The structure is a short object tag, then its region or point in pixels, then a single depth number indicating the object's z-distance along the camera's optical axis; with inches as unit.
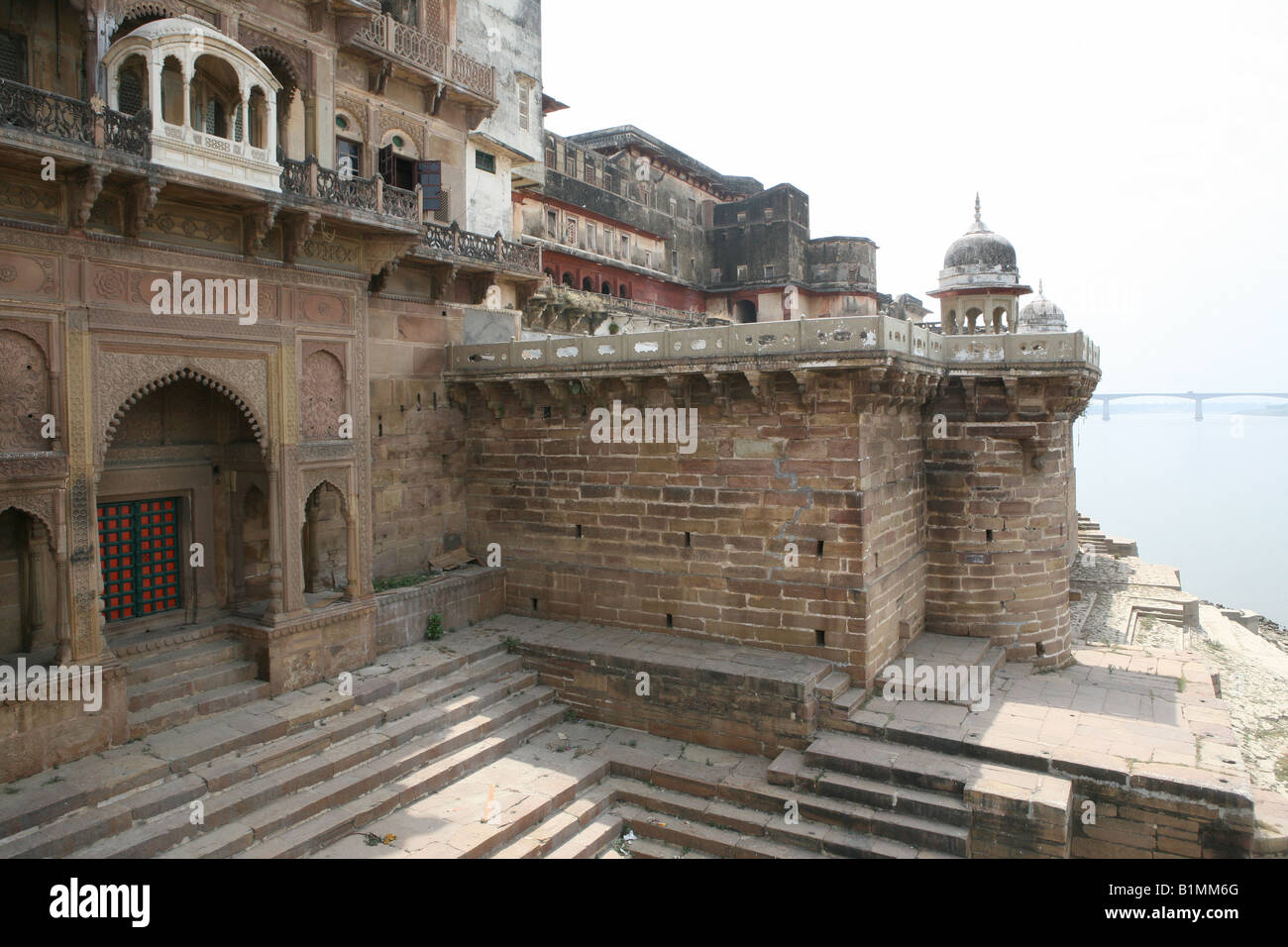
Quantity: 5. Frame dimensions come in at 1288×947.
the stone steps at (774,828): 332.8
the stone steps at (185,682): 344.2
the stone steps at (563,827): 323.9
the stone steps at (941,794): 324.5
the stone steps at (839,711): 390.3
